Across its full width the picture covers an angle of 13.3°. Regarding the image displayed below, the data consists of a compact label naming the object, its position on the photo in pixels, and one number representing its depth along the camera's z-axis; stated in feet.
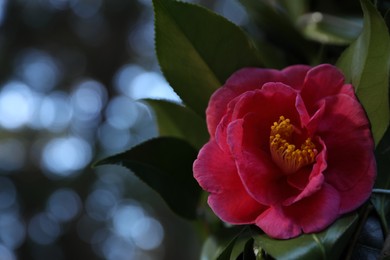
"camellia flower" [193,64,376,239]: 2.28
